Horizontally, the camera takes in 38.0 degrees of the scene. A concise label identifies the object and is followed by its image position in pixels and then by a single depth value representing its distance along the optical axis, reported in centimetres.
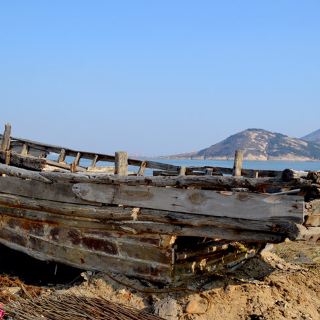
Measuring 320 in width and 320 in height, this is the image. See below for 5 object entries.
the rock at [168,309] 648
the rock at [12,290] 754
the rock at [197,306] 664
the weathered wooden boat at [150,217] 590
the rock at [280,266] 847
